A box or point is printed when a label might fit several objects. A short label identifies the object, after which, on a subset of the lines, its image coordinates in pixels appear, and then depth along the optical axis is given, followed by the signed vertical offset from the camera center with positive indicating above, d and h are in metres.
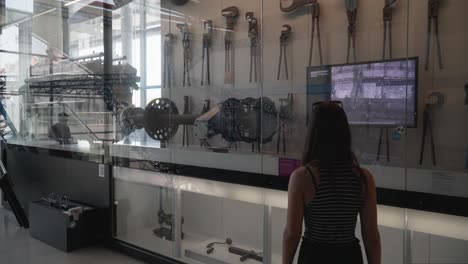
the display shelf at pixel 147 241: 3.56 -1.23
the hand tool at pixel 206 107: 3.56 +0.09
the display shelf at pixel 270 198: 2.10 -0.61
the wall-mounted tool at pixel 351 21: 2.79 +0.72
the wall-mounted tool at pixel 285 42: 3.15 +0.63
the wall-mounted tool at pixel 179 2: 3.82 +1.17
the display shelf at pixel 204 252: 3.22 -1.19
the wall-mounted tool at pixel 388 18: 2.57 +0.68
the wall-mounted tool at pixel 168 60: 3.79 +0.58
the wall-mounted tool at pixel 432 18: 2.35 +0.62
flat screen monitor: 2.38 +0.18
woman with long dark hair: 1.53 -0.32
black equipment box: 3.85 -1.15
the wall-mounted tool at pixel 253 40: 3.36 +0.69
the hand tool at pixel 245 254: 3.03 -1.14
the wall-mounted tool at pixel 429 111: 2.32 +0.03
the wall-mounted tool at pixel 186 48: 3.80 +0.70
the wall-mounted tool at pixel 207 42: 3.70 +0.74
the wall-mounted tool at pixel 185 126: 3.54 -0.09
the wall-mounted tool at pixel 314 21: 3.00 +0.77
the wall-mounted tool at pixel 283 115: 3.04 +0.02
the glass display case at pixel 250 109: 2.29 +0.06
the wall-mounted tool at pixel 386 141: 2.48 -0.16
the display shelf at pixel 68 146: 4.29 -0.37
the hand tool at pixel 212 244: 3.31 -1.14
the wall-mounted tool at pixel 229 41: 3.53 +0.72
